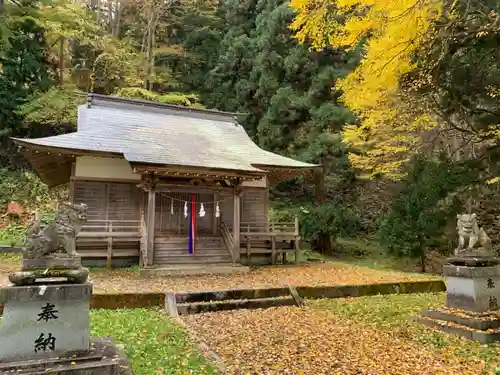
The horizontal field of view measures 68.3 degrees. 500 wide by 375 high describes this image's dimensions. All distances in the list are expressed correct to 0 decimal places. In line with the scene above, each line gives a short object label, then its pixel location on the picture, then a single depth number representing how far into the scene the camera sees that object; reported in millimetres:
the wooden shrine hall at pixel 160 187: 12523
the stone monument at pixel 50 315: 3807
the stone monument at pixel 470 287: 6570
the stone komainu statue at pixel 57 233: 4156
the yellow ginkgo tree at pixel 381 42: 6648
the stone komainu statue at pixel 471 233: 7148
